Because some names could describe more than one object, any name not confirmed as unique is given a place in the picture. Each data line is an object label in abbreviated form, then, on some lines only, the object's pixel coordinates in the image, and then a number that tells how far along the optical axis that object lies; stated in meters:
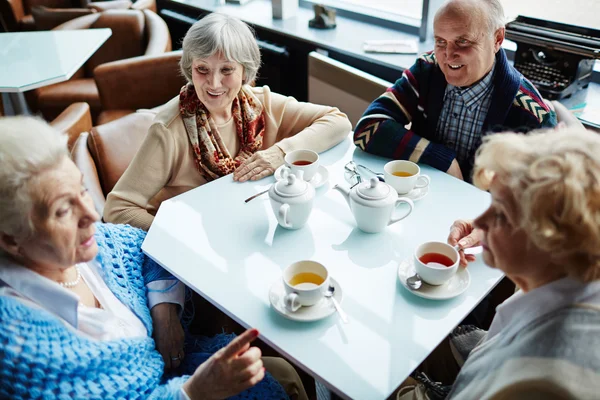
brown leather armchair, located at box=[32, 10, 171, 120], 3.49
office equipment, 2.02
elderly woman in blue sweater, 0.99
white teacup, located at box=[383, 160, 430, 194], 1.58
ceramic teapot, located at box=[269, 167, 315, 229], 1.42
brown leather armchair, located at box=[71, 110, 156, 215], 1.94
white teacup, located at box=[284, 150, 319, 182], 1.67
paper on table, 2.85
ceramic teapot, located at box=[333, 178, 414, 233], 1.39
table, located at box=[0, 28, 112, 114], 2.91
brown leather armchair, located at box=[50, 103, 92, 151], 2.21
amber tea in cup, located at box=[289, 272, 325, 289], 1.25
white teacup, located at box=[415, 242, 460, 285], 1.23
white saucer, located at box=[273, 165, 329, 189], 1.69
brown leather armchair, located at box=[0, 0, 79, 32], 4.98
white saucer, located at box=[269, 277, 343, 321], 1.18
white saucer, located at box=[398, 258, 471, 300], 1.23
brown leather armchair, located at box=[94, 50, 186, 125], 2.83
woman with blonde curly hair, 0.80
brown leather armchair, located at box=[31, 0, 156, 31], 4.06
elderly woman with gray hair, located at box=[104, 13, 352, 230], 1.72
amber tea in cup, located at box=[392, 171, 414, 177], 1.65
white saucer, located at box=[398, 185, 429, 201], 1.59
